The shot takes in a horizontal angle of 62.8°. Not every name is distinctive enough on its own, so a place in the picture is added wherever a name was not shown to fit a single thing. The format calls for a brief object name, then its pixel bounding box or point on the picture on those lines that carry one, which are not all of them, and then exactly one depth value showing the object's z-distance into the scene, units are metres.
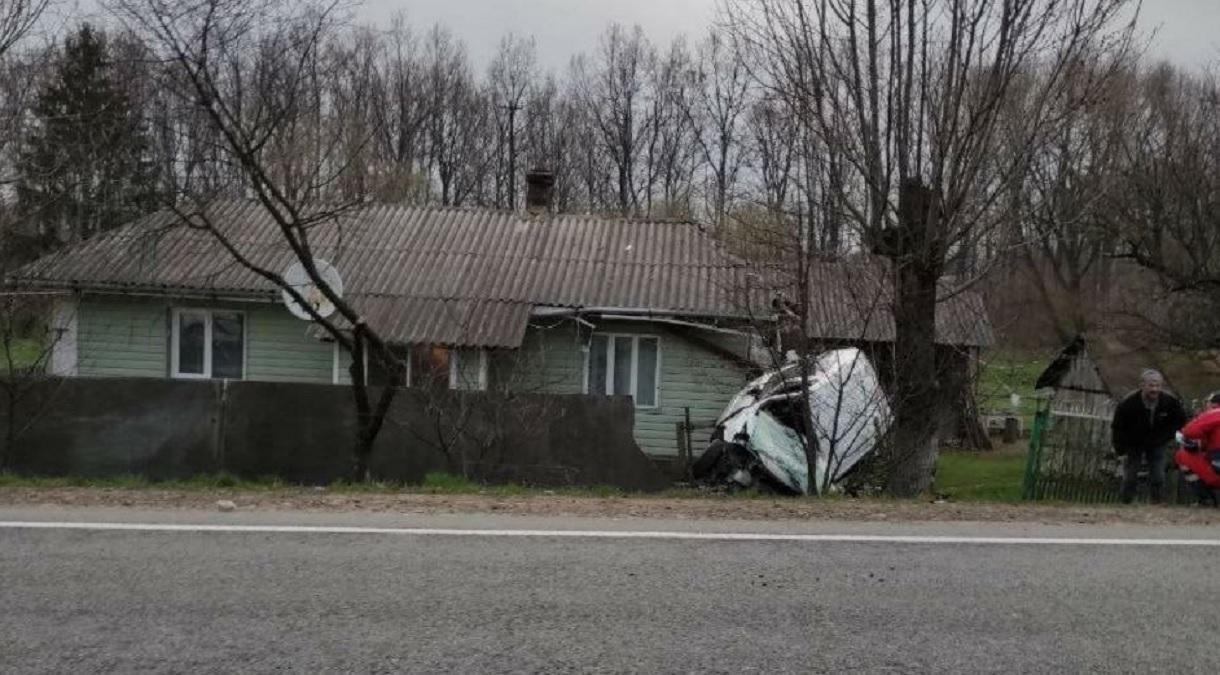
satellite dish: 11.48
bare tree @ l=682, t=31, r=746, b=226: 43.44
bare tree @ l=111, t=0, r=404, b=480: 9.95
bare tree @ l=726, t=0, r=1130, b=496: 10.98
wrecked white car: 11.41
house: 16.16
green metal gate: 12.04
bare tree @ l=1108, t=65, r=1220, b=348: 26.28
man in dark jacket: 10.54
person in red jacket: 9.58
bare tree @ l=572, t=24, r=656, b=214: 48.00
